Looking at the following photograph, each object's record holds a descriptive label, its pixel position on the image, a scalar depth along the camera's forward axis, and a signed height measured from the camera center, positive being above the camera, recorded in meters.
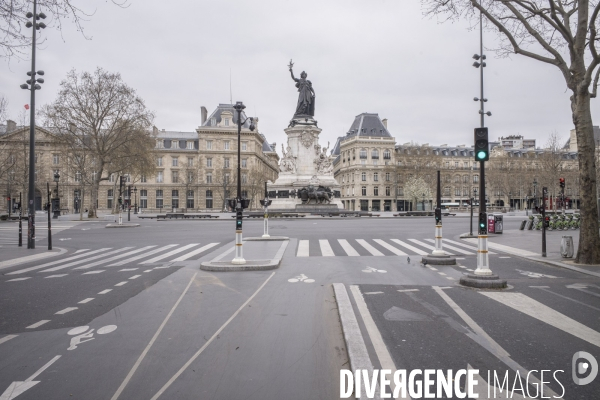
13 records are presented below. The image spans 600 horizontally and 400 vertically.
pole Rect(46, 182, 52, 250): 17.67 -1.66
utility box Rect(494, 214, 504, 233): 24.20 -1.15
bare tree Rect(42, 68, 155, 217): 46.38 +9.63
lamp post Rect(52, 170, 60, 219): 49.77 -1.35
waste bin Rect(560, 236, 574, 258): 13.75 -1.43
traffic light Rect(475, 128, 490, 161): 9.52 +1.36
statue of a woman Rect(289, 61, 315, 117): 52.84 +13.50
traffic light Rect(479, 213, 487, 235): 9.43 -0.43
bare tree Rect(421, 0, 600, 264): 12.55 +3.52
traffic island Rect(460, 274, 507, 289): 9.11 -1.71
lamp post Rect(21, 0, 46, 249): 18.03 +1.95
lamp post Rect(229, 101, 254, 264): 12.13 -0.64
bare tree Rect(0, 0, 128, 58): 8.55 +4.03
